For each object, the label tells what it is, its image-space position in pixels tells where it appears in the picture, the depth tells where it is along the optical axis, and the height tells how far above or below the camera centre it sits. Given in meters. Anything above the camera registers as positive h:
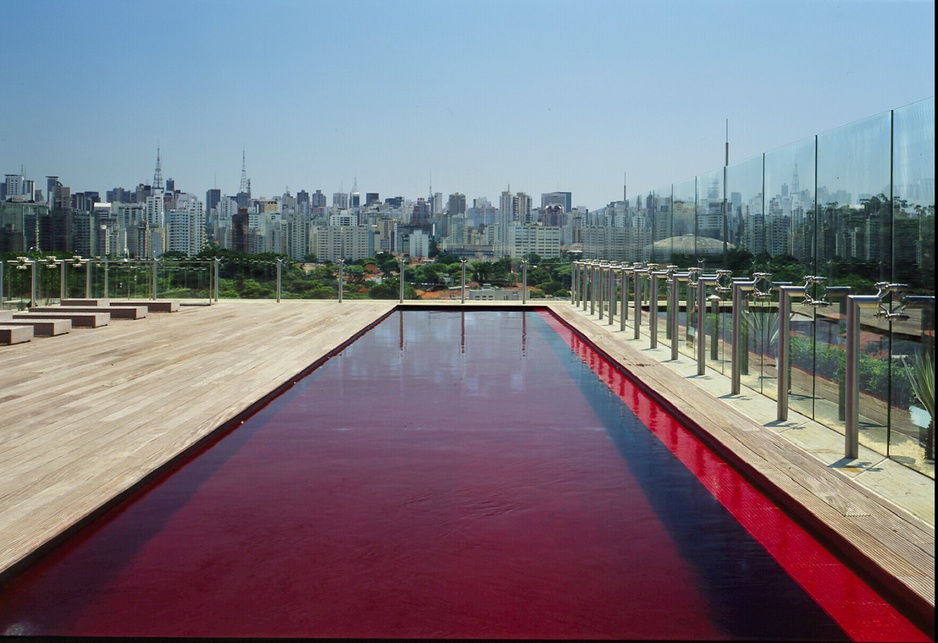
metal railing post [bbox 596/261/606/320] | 13.21 -0.13
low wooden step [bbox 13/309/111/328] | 11.91 -0.51
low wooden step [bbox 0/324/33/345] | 9.72 -0.59
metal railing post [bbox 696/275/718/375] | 7.20 -0.30
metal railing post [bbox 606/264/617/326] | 12.14 -0.17
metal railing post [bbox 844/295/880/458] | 4.21 -0.41
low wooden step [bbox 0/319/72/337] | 10.62 -0.55
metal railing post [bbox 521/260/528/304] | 17.20 -0.09
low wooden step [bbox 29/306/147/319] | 13.26 -0.47
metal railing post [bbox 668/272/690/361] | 8.21 -0.27
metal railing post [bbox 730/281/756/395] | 6.11 -0.37
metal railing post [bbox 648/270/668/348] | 9.38 -0.32
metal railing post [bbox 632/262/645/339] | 10.35 -0.29
